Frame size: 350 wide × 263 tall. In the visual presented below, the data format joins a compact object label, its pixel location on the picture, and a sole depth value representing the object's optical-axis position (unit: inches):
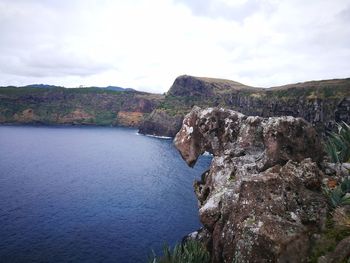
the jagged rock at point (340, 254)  572.7
